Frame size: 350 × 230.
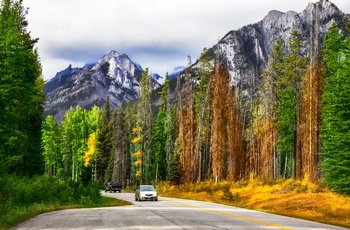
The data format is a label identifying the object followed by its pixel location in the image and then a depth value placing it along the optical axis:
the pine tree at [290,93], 58.34
